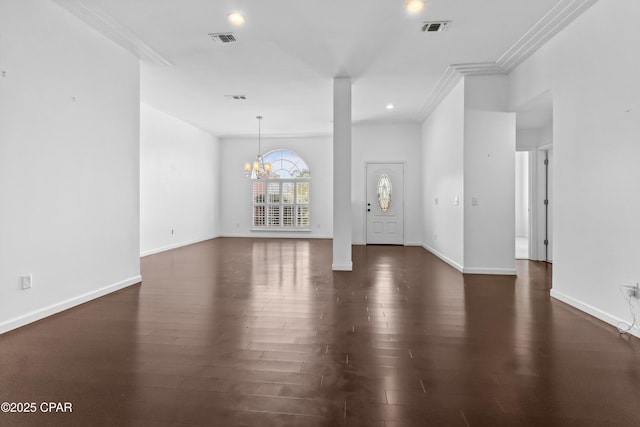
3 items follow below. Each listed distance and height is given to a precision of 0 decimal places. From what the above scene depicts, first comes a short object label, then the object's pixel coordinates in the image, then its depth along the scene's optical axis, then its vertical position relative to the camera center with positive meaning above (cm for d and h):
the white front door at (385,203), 834 +22
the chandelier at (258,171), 754 +95
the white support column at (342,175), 512 +57
